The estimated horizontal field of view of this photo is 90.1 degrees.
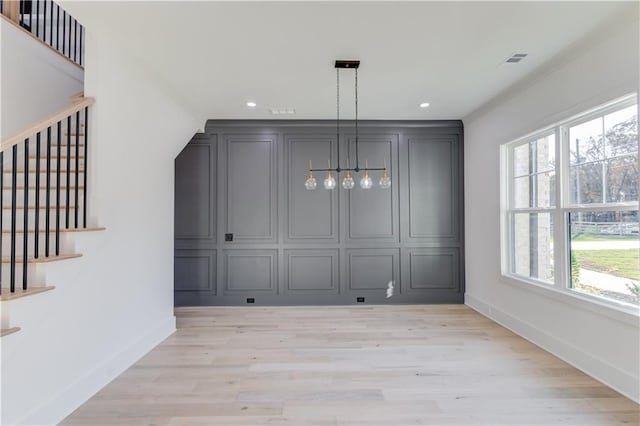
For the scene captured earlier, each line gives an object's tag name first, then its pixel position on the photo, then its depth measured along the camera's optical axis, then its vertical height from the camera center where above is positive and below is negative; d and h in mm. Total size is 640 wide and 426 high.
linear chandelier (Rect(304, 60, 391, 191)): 2969 +429
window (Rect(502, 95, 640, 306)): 2500 +139
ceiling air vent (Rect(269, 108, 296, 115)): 4344 +1529
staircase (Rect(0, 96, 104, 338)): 1940 +80
